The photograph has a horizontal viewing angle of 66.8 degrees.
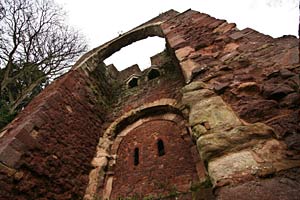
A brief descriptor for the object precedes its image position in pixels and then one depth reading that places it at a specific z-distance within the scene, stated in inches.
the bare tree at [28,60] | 397.7
